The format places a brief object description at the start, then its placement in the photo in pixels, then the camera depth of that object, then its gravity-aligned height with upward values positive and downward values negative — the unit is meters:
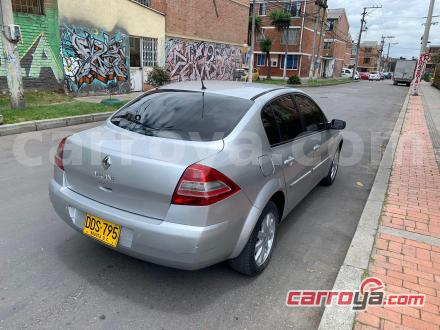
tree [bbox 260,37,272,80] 41.28 +1.91
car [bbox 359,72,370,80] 70.60 -1.79
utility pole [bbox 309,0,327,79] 35.24 +5.79
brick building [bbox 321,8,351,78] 59.97 +3.90
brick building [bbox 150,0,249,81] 19.75 +1.42
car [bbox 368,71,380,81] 66.69 -1.72
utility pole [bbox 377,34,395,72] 95.24 +5.81
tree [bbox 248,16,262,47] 40.79 +4.21
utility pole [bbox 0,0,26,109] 9.30 -0.24
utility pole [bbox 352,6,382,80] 61.47 +7.36
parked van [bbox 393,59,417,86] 46.53 -0.28
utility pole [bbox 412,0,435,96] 24.45 +1.76
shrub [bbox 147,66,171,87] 14.72 -0.78
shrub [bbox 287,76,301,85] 31.79 -1.48
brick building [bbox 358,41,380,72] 107.44 +2.59
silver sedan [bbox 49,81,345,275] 2.51 -0.88
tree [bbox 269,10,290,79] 41.97 +4.95
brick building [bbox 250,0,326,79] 45.75 +3.30
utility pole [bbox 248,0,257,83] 24.62 -0.23
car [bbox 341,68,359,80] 67.96 -1.34
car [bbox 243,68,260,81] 32.71 -1.18
